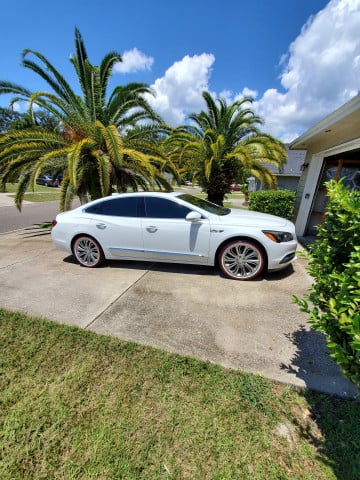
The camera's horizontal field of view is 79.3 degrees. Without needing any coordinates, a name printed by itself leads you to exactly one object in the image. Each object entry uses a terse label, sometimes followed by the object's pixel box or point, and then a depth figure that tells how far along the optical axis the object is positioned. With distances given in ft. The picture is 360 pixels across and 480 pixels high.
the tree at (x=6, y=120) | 158.30
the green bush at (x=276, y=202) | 23.22
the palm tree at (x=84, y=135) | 19.44
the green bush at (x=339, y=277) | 4.42
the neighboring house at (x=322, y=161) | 16.10
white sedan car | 12.07
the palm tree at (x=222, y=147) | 24.97
